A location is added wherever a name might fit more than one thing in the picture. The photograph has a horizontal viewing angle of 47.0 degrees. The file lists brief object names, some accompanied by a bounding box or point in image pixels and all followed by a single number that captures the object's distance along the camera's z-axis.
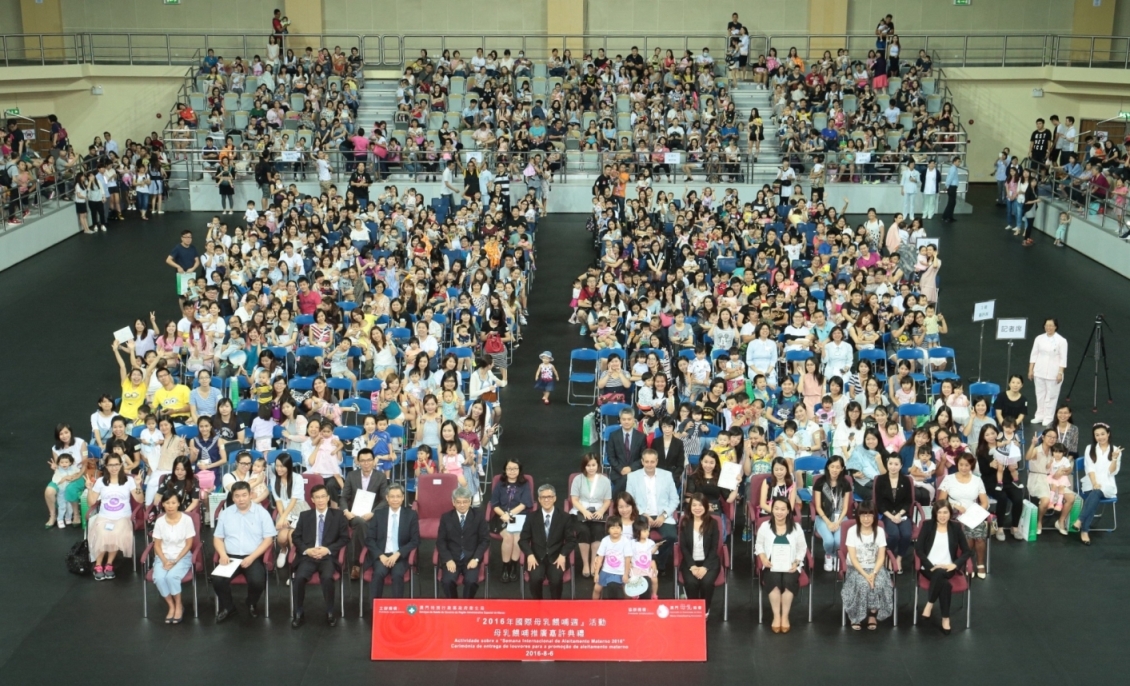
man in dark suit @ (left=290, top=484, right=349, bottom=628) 10.55
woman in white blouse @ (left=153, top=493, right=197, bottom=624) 10.53
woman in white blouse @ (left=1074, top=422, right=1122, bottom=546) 12.13
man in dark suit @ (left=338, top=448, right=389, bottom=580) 11.24
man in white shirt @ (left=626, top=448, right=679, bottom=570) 11.16
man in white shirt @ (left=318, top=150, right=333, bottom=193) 26.58
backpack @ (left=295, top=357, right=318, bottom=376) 15.00
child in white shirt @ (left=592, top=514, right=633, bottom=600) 10.46
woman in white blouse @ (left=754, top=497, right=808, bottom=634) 10.42
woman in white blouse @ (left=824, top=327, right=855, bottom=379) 15.17
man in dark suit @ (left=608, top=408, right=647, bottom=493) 12.40
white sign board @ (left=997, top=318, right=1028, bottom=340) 15.30
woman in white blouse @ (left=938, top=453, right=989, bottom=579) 11.26
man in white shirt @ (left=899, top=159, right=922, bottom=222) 25.78
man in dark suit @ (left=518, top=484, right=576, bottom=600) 10.70
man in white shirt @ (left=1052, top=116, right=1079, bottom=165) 27.84
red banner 9.89
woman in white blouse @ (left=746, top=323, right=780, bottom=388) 15.20
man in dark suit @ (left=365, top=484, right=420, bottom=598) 10.61
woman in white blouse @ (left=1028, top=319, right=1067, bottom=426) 14.76
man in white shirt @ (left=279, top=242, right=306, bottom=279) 18.89
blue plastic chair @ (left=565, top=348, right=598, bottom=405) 15.54
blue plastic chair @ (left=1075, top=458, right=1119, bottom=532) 12.36
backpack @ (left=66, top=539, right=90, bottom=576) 11.45
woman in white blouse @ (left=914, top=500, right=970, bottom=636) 10.41
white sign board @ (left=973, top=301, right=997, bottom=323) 15.91
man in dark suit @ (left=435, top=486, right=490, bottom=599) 10.59
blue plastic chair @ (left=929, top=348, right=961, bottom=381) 15.21
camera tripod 15.17
